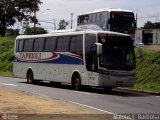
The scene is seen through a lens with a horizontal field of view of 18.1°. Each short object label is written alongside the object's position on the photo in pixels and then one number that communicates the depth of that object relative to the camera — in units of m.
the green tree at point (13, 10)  85.00
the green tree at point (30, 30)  111.15
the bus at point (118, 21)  43.84
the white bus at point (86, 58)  26.08
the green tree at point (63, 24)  115.25
